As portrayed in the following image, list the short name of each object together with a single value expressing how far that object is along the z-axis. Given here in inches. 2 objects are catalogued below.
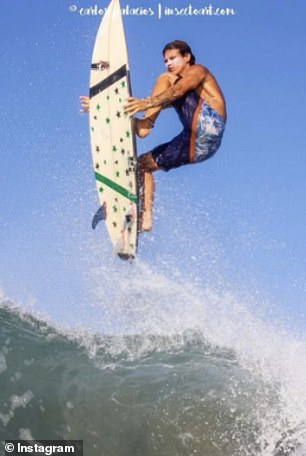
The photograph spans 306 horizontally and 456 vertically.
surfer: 408.5
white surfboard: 450.6
